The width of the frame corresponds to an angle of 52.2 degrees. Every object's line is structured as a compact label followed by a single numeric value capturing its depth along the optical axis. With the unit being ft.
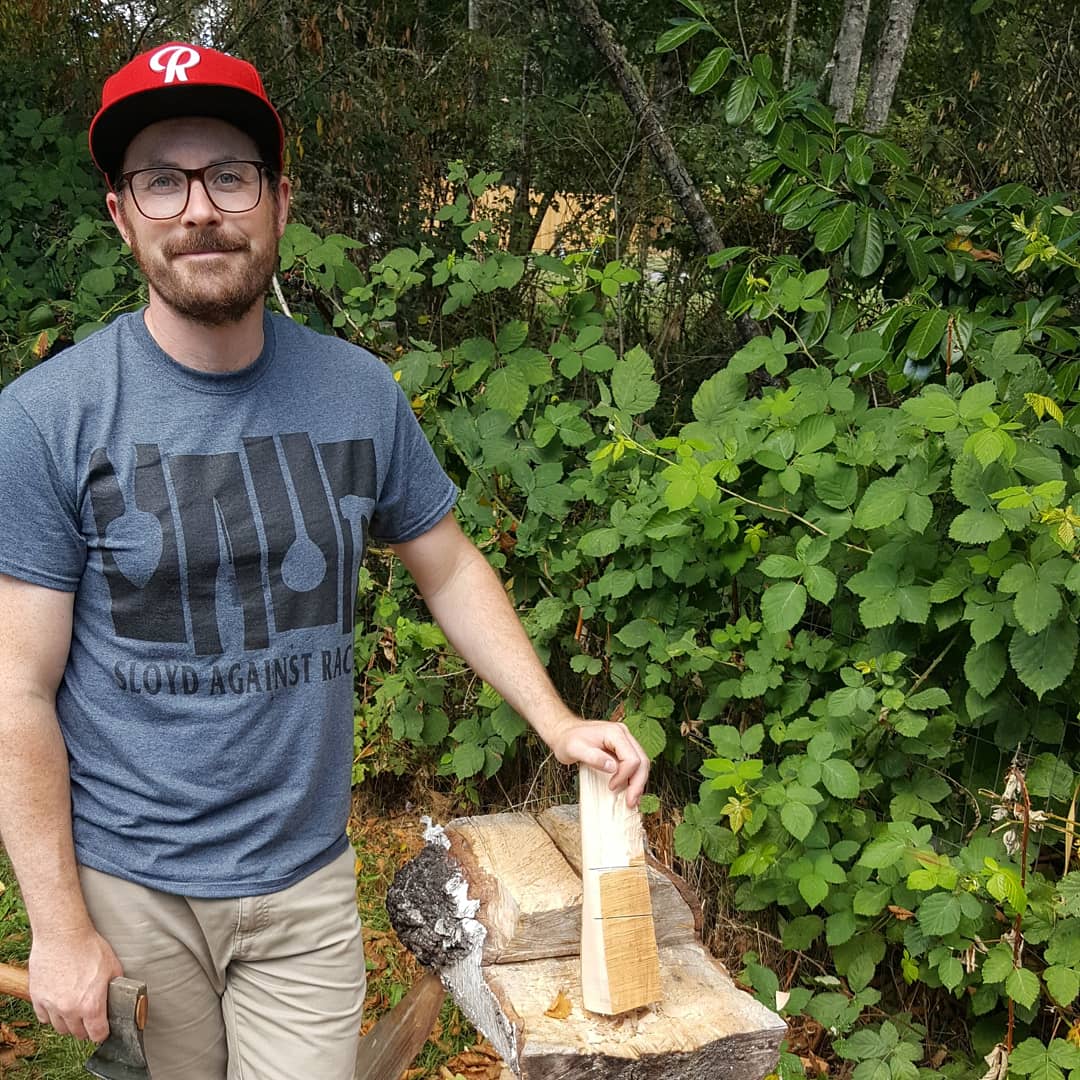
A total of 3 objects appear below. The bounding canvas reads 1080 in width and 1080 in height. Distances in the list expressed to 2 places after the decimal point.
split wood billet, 6.70
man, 5.47
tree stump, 6.89
